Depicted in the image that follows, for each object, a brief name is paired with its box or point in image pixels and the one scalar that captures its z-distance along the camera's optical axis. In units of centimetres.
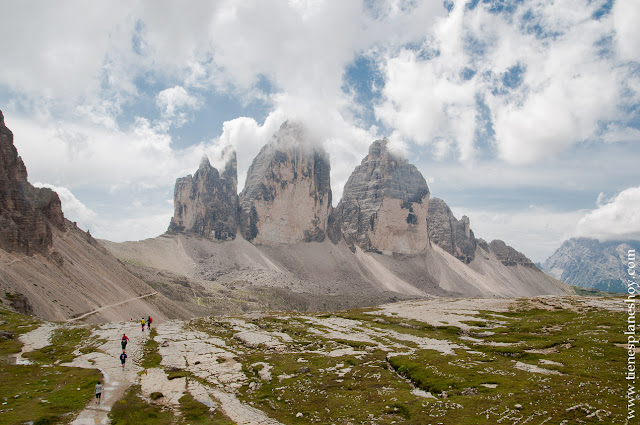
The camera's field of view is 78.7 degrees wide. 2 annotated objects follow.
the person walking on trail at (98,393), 2742
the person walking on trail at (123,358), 3734
